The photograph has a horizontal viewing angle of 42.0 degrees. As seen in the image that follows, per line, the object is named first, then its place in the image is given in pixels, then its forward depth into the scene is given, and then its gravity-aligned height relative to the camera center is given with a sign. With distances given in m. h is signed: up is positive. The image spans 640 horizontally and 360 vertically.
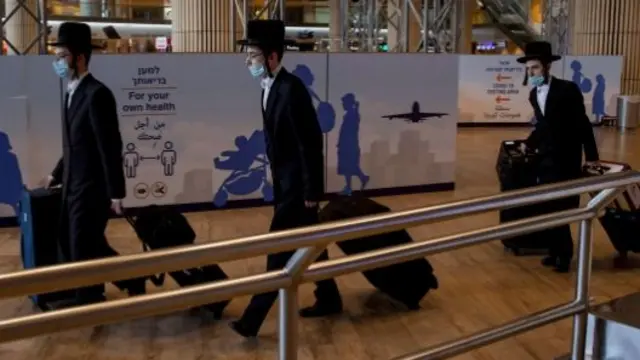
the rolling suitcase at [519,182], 6.62 -0.83
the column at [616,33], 18.92 +1.07
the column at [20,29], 17.94 +1.02
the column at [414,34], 23.44 +1.27
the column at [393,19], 19.45 +1.46
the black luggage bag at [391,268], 5.29 -1.21
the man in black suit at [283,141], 4.60 -0.35
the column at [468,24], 25.67 +1.74
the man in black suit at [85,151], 4.77 -0.43
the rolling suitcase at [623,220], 6.30 -1.08
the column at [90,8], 24.14 +1.96
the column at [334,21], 25.20 +1.77
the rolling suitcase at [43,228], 5.23 -0.96
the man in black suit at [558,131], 6.11 -0.38
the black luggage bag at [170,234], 5.14 -0.97
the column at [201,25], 13.58 +0.84
